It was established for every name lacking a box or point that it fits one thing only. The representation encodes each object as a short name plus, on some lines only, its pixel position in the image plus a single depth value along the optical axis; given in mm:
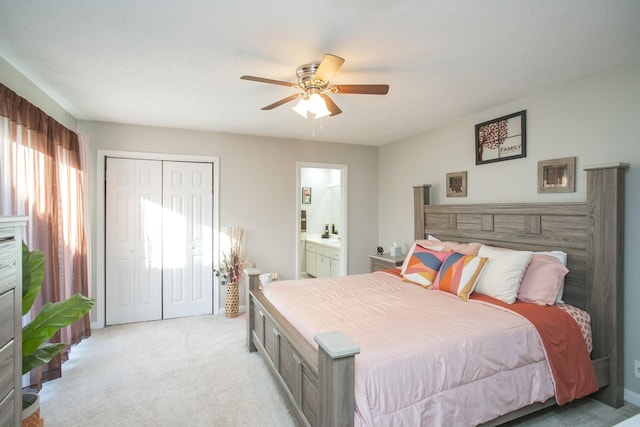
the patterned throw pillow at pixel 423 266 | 2945
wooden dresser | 1375
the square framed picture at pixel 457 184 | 3600
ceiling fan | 1999
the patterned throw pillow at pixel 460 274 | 2553
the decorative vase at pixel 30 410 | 1692
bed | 1444
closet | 3820
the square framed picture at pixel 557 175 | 2592
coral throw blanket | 2000
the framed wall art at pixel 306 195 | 6512
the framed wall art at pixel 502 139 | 2963
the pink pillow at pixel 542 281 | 2326
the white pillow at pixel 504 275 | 2391
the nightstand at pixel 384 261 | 4012
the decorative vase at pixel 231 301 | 4101
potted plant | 1752
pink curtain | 2088
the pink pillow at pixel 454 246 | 3092
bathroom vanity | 5219
